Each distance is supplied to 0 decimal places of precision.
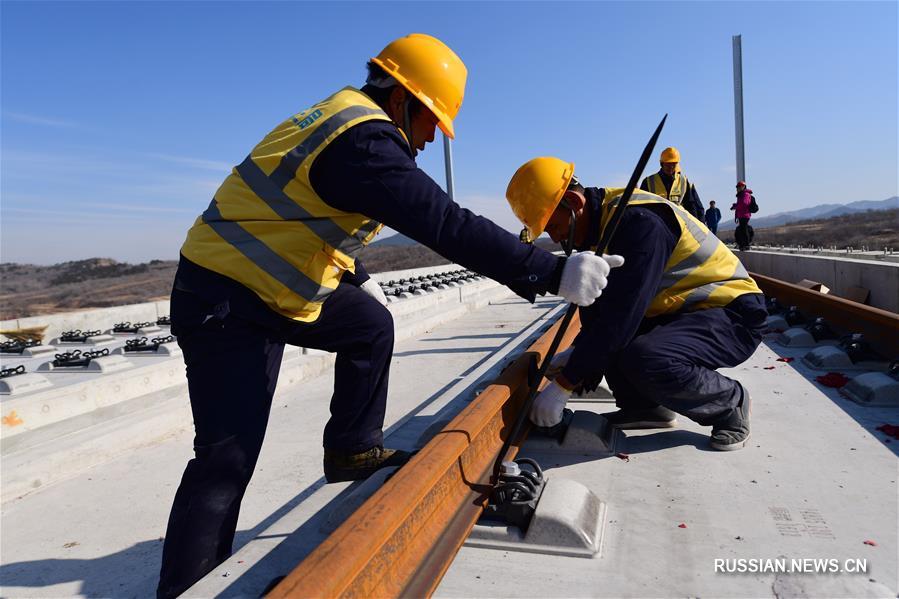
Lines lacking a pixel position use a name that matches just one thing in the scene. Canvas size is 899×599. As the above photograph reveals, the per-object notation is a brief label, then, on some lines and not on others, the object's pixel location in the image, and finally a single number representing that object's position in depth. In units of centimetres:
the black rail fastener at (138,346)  561
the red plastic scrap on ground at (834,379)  388
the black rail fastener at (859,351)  430
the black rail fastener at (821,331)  521
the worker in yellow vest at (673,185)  792
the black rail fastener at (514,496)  220
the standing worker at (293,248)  201
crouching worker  286
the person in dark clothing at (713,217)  1374
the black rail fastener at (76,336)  677
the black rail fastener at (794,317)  602
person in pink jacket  1417
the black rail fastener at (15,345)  626
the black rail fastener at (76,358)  500
